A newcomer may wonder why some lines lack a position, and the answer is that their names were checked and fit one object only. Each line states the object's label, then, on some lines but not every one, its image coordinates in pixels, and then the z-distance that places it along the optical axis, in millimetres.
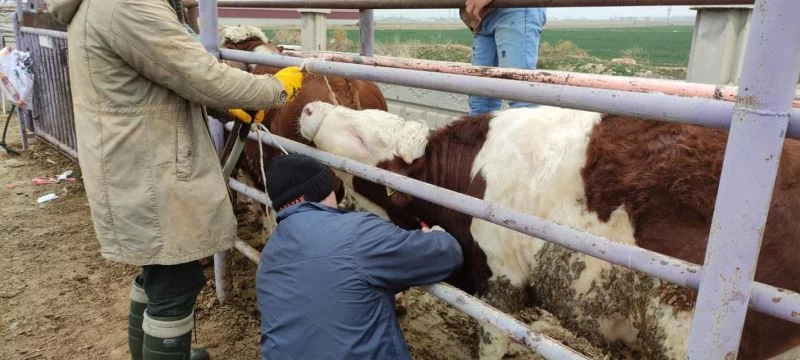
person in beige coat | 2070
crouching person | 1898
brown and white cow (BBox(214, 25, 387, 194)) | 3631
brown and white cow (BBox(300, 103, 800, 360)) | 1807
